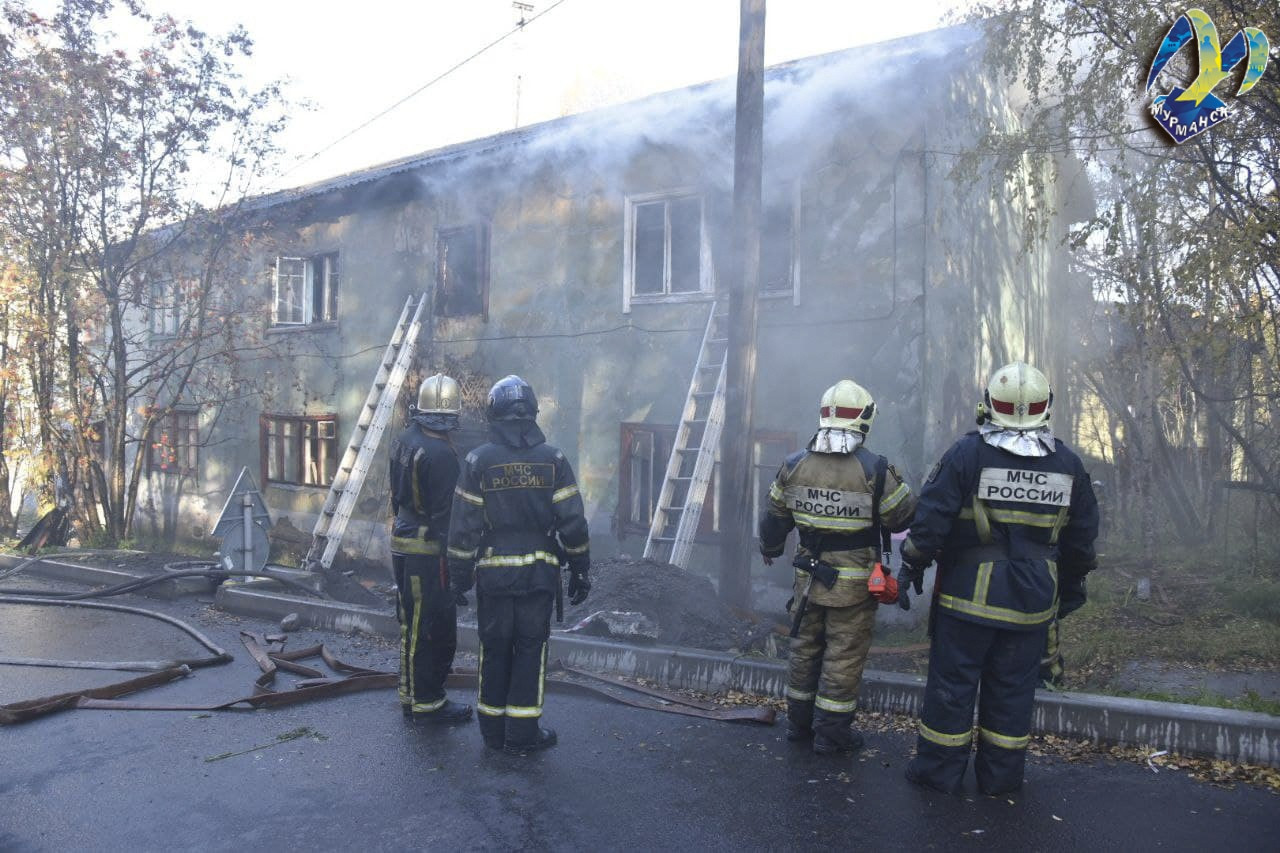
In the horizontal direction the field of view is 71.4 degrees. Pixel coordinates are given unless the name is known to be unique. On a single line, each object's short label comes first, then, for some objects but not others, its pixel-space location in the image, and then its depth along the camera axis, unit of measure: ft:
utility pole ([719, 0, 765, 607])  24.03
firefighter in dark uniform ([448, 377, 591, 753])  15.11
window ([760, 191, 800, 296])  29.94
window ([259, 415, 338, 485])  46.85
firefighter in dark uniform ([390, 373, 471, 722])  16.78
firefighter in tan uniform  14.69
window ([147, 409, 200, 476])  54.24
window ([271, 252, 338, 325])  47.29
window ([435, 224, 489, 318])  39.70
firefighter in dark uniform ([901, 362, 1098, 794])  12.76
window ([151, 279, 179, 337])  44.52
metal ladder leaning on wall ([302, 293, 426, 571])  38.70
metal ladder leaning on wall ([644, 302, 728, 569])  28.58
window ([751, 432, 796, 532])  29.99
